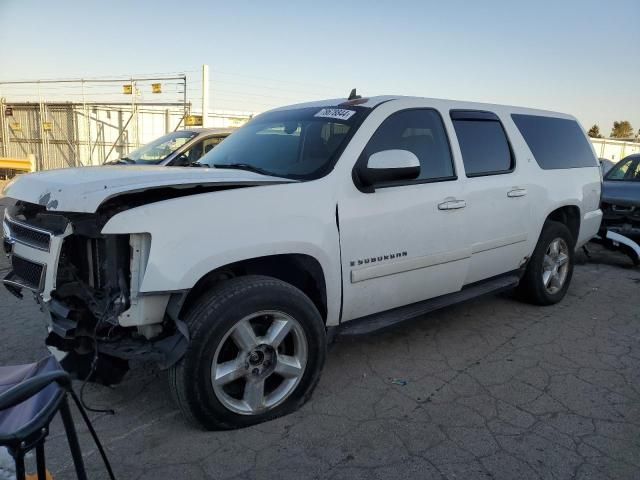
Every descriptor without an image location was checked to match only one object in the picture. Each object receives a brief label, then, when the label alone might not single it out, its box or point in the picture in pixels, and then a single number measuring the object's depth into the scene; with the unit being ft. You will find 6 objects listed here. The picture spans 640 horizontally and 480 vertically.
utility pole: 47.75
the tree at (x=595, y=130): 223.79
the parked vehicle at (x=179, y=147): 25.90
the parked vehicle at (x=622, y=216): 22.52
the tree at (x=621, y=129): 230.77
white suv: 8.54
